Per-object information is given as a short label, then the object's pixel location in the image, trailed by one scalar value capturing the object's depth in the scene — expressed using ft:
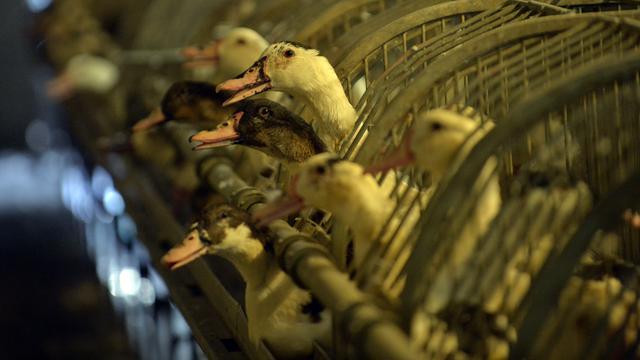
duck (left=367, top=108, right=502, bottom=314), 11.57
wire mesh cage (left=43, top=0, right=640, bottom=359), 11.44
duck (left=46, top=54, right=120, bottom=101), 34.00
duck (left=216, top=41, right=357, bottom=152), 16.87
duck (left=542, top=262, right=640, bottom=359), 11.10
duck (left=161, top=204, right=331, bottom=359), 13.79
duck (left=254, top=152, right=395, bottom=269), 13.09
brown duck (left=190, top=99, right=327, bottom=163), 15.42
